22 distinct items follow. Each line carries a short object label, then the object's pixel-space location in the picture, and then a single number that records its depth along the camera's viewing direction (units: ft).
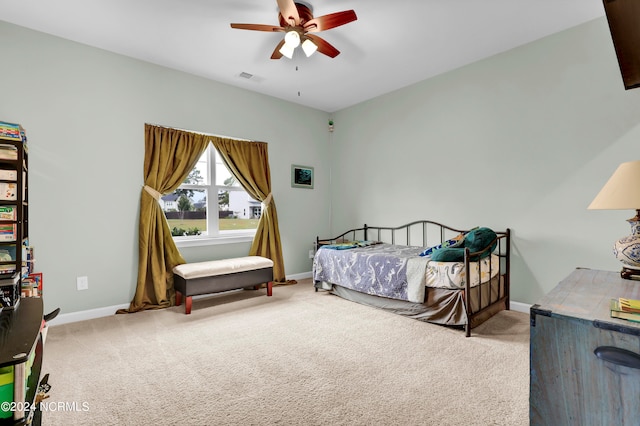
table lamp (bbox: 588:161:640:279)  4.52
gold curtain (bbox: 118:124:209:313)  10.73
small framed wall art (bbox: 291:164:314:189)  15.12
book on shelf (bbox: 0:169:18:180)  5.94
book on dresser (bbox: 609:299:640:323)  2.91
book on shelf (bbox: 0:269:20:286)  4.18
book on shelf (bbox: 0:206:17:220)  5.99
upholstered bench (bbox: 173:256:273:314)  10.31
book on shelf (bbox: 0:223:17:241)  6.03
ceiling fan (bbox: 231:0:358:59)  7.08
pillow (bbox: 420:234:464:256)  9.22
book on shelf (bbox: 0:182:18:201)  5.97
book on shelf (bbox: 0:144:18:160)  5.97
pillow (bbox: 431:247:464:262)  8.79
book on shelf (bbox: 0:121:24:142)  6.48
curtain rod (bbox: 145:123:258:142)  11.33
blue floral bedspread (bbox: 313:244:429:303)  9.40
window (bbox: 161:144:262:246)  12.27
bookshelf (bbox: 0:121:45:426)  2.30
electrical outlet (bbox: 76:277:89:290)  9.69
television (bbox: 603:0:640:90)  2.90
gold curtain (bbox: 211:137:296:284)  13.21
